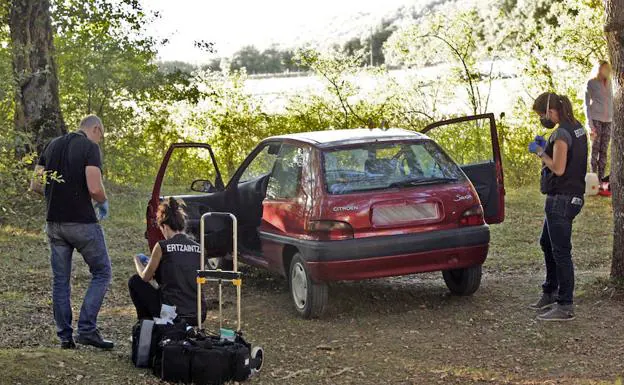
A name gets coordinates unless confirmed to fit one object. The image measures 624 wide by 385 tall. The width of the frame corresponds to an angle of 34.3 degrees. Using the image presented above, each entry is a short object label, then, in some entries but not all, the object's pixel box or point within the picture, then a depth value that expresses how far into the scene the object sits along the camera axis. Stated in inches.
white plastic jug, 440.5
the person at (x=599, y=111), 529.3
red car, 327.3
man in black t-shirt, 291.3
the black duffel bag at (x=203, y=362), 257.9
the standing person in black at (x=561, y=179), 312.5
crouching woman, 287.9
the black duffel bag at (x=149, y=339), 272.7
